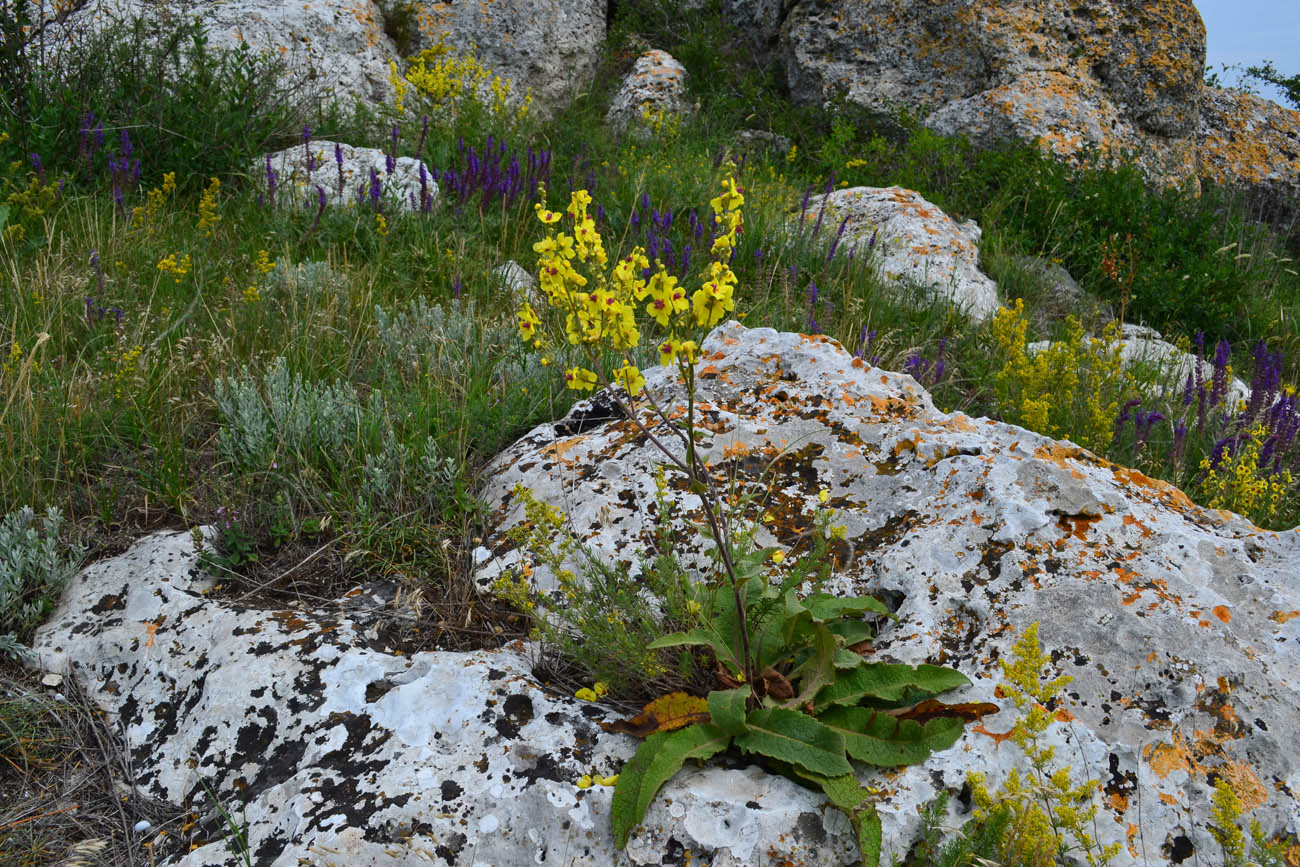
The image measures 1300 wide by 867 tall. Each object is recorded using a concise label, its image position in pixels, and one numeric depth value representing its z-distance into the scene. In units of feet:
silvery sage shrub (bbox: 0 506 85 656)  7.97
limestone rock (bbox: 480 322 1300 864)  5.63
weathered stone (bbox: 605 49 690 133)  27.07
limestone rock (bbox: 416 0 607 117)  26.89
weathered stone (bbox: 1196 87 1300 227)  29.81
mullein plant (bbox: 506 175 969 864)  5.64
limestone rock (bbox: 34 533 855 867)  5.49
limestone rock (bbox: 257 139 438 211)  16.47
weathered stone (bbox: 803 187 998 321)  17.87
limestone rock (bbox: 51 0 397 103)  21.68
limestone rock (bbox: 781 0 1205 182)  25.22
